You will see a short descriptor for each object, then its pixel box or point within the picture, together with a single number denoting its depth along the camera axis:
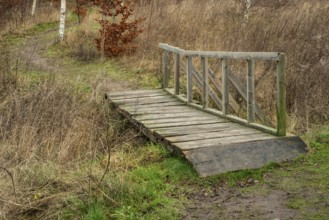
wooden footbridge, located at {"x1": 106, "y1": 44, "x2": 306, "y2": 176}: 5.41
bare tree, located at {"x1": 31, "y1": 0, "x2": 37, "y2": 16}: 23.13
